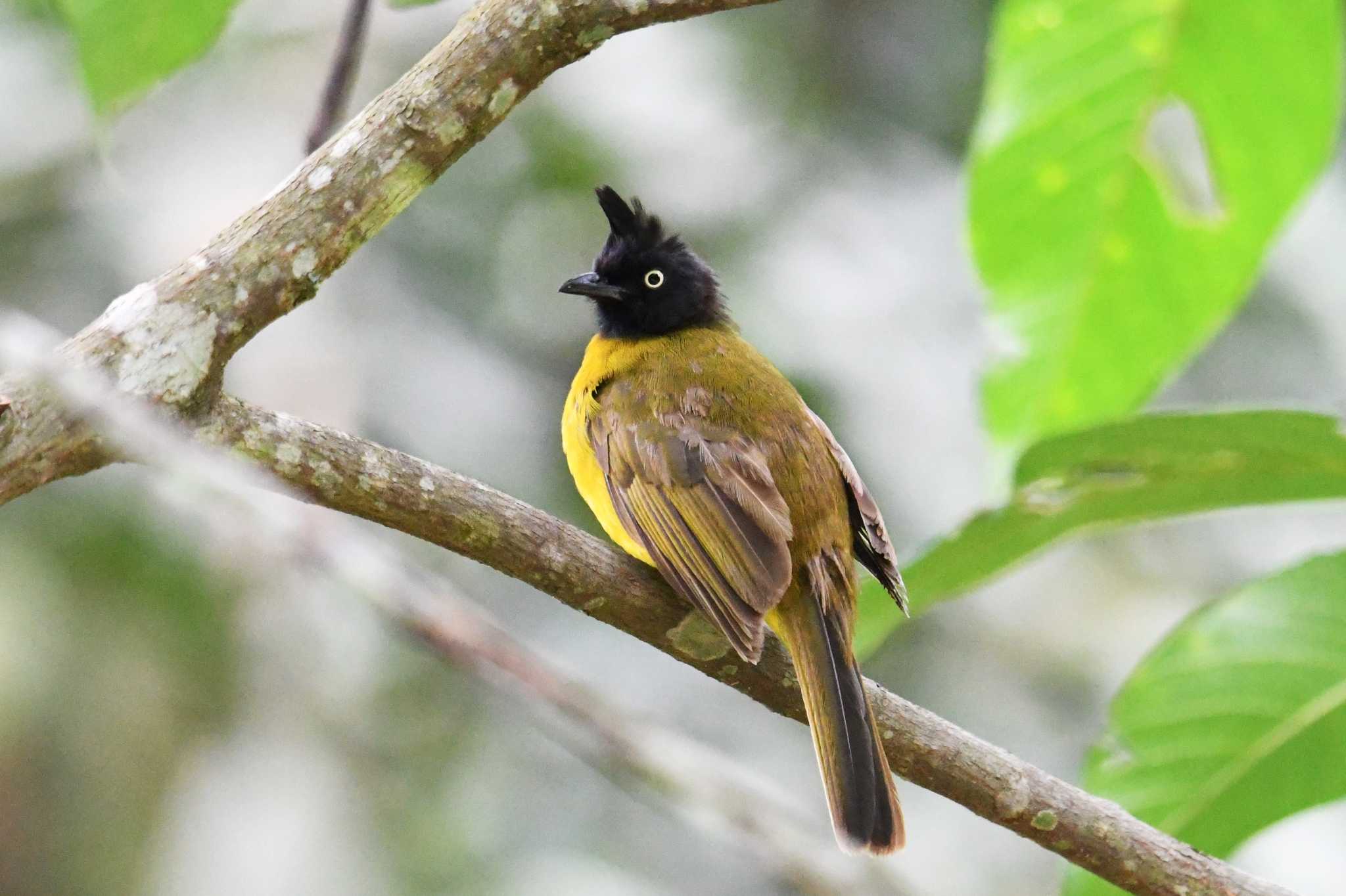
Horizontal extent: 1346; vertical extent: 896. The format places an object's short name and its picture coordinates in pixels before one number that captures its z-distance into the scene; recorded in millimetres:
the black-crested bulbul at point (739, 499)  4574
